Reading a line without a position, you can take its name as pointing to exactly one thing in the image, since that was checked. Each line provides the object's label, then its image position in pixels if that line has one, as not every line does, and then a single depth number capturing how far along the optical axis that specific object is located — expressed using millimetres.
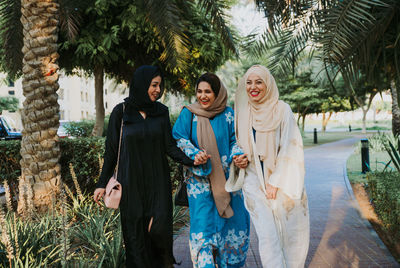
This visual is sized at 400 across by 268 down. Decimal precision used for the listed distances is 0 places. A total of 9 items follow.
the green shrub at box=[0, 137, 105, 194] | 5797
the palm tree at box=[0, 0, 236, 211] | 4988
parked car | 12992
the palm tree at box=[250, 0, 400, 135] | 4297
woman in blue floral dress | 3051
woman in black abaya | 2934
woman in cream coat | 2840
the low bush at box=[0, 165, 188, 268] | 2770
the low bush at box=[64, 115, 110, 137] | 15202
